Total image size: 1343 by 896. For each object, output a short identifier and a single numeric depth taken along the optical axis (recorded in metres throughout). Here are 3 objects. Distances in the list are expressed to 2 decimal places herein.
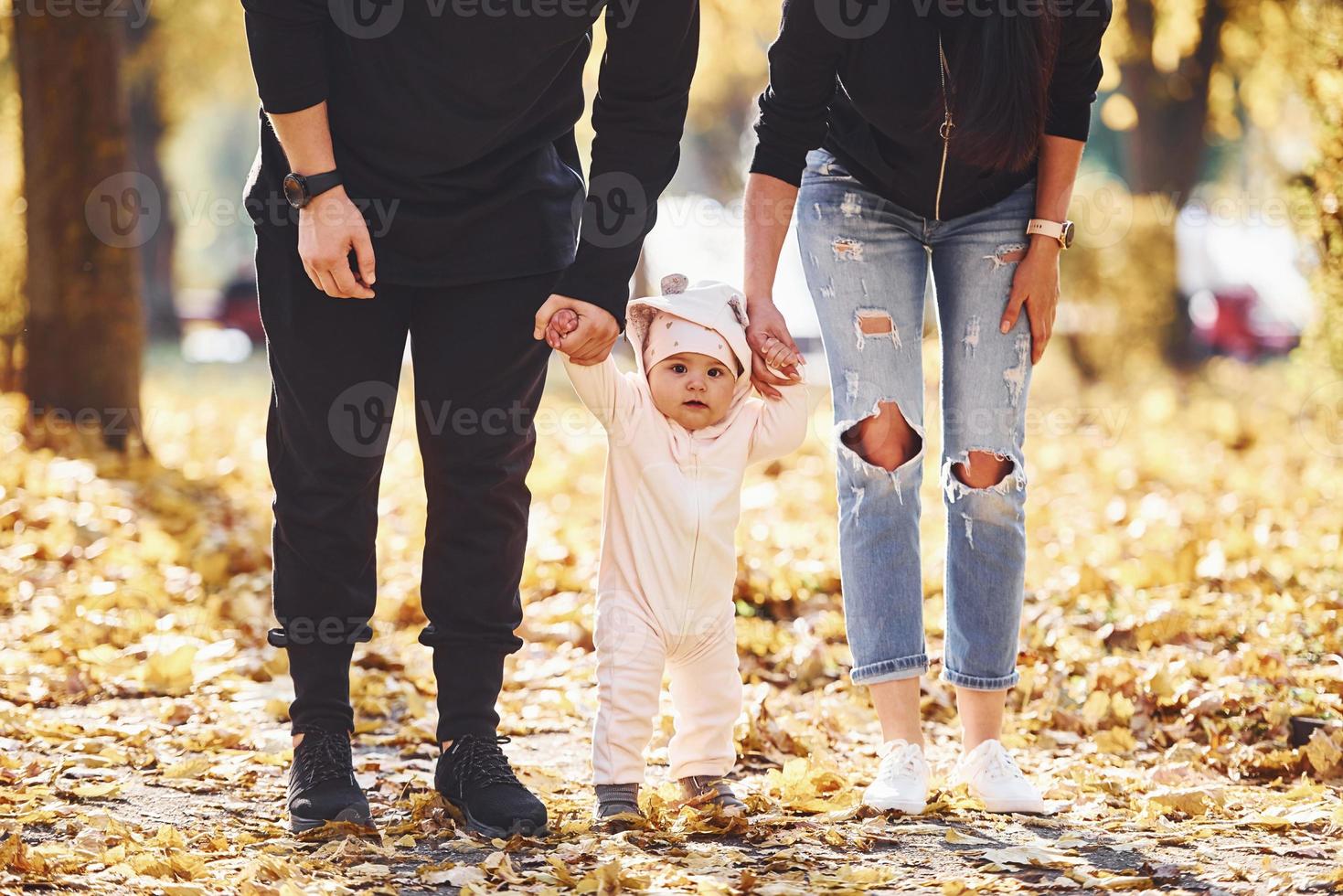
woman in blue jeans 5.92
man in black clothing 5.41
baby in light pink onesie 5.75
